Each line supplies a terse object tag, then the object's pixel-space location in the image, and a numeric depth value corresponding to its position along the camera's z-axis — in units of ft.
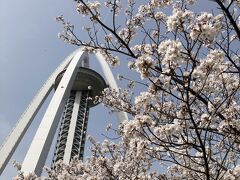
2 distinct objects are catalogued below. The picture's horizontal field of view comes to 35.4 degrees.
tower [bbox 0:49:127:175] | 77.46
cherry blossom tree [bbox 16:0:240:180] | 12.37
